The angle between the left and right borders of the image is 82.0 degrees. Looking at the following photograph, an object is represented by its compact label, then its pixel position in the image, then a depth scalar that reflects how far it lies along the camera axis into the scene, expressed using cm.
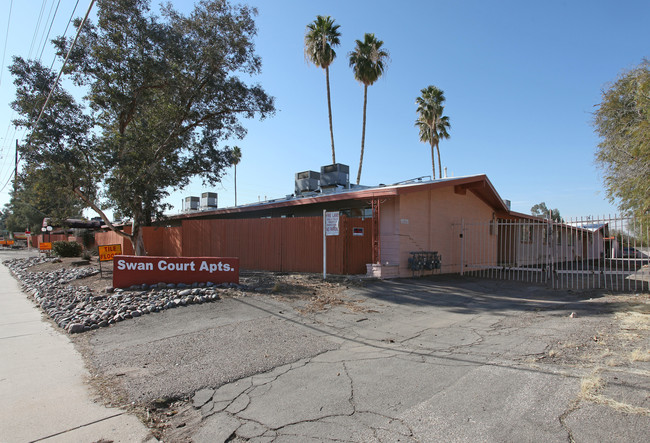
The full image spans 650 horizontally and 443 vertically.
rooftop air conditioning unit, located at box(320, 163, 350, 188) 1748
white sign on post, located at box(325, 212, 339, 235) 1180
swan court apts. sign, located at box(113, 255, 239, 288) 1059
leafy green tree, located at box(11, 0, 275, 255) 1405
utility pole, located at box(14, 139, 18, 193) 1556
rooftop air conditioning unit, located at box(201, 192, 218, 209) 2406
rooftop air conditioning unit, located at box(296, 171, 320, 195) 1902
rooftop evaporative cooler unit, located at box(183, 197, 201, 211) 2684
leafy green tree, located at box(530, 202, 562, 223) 10859
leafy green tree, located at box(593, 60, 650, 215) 970
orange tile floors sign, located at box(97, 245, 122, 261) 1409
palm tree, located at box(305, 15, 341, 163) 2475
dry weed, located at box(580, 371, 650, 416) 347
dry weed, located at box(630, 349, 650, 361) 479
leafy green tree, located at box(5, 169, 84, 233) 1492
